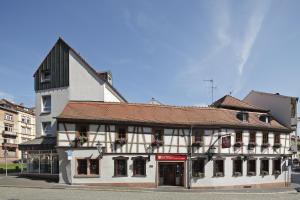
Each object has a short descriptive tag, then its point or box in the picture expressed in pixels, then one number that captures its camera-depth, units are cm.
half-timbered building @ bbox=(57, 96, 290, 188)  2155
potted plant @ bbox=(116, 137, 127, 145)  2188
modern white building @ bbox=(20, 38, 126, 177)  2606
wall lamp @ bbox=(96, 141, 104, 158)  2149
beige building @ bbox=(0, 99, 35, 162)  5159
